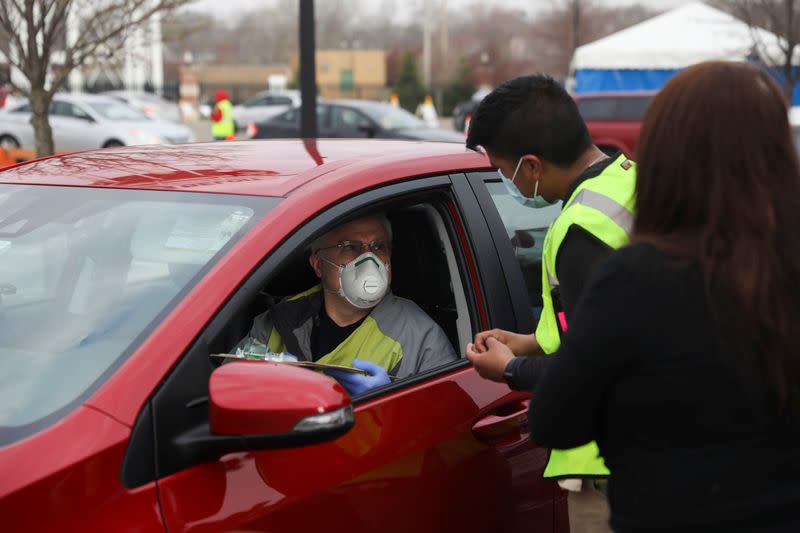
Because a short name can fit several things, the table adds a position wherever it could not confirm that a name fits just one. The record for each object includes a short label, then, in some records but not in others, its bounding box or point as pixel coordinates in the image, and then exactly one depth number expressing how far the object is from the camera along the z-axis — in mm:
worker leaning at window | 2160
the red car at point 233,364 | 1891
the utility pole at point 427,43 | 62422
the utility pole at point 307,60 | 7843
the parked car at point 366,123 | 18484
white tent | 22219
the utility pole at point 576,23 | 43500
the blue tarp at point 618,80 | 23094
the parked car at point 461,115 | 35156
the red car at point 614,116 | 19469
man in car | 2949
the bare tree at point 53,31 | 8656
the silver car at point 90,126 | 20703
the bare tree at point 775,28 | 19484
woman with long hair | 1540
